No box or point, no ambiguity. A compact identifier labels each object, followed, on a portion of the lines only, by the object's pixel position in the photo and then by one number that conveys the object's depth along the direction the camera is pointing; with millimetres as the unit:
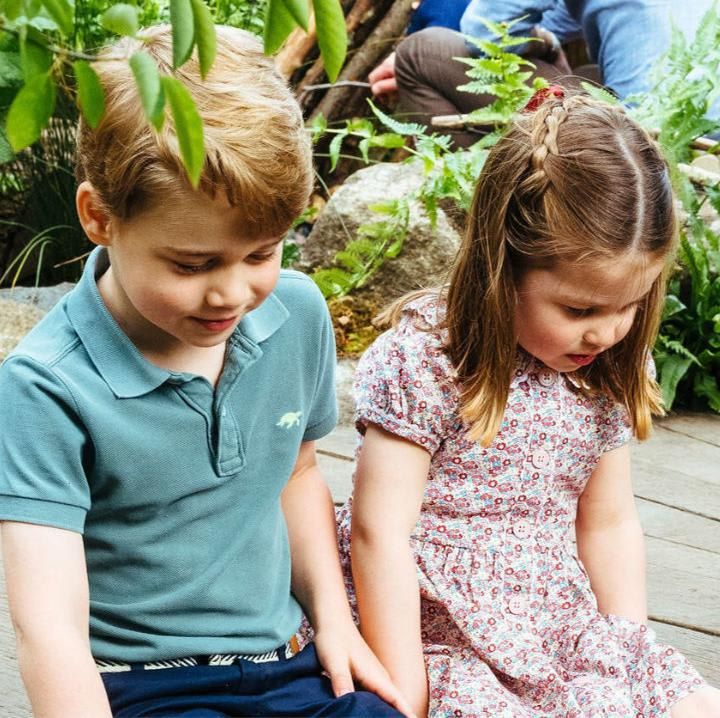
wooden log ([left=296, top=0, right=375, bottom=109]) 5441
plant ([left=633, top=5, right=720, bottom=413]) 3596
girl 1726
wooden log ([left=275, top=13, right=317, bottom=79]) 5289
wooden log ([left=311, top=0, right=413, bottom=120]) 5668
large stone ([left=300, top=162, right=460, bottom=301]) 3873
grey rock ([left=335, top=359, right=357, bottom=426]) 3416
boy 1320
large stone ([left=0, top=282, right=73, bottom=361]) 3621
